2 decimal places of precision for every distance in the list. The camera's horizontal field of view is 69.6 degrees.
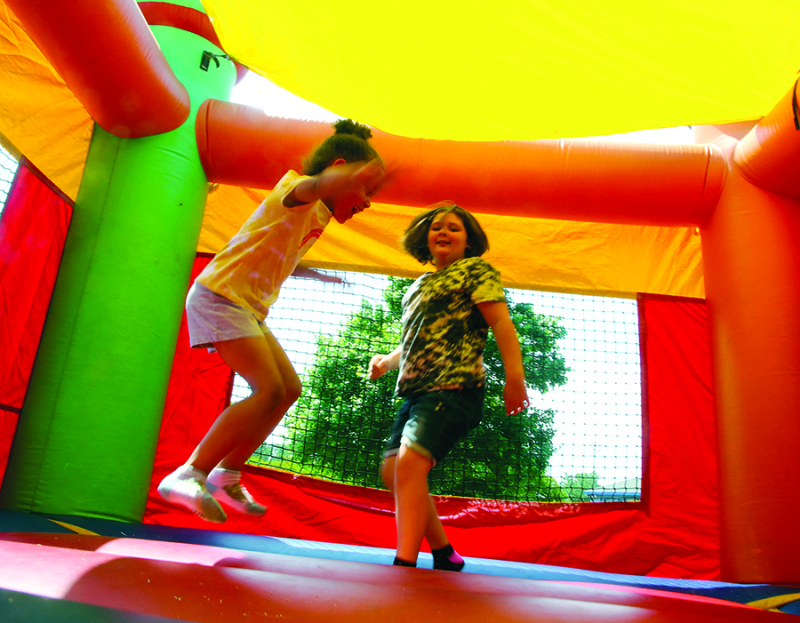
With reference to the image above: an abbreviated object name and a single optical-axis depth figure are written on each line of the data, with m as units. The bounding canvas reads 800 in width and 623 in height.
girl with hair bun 1.38
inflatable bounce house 1.54
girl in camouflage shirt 1.37
